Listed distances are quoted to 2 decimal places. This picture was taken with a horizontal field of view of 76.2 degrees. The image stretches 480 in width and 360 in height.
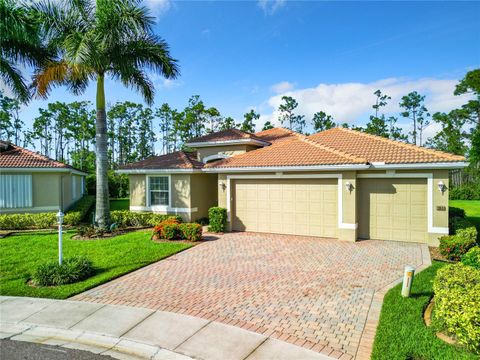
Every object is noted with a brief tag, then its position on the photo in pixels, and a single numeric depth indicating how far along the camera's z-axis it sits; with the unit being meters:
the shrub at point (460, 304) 4.59
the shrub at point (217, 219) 14.69
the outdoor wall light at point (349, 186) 12.70
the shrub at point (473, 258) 7.30
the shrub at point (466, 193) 34.32
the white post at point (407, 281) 6.62
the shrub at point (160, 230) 13.23
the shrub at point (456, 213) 16.25
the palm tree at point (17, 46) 13.44
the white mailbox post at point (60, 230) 8.25
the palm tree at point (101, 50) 12.88
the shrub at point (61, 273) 7.92
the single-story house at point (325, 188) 12.22
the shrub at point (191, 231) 12.70
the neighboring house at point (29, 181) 17.12
